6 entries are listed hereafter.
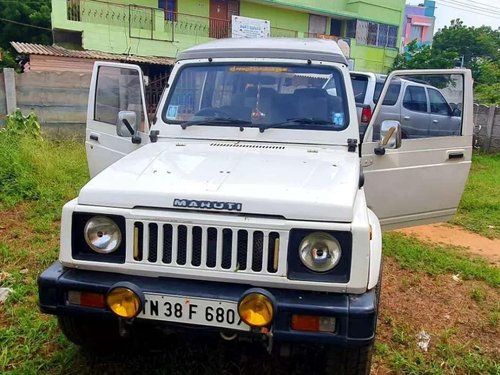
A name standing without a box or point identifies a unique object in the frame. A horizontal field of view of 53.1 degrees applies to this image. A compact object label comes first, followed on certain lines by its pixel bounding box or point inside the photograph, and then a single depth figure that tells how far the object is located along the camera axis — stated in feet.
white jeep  7.32
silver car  12.34
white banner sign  61.31
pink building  119.44
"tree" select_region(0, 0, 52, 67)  61.98
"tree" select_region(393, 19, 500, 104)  59.51
